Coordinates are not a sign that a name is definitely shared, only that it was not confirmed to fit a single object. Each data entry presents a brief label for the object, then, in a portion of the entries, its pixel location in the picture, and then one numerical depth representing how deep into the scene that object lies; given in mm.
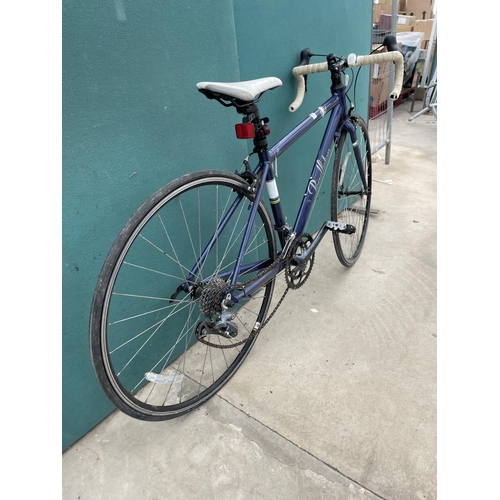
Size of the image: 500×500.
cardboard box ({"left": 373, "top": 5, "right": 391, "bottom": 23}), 3826
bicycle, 1259
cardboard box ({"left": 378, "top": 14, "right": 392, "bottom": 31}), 3756
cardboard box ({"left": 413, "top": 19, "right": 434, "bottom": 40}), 6952
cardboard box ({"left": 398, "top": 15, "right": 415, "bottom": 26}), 6688
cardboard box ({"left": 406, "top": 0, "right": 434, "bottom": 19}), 7594
